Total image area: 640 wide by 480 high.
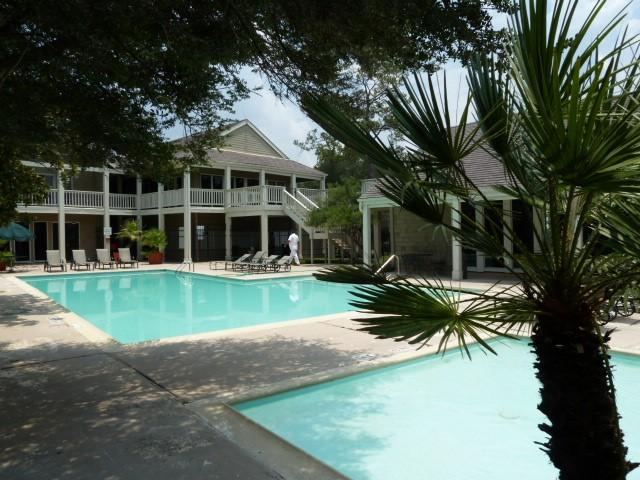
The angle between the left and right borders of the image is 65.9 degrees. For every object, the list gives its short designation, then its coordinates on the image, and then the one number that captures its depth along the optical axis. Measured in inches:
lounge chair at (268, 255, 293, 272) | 827.4
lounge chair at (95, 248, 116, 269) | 940.0
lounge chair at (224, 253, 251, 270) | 870.4
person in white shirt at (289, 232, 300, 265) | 936.3
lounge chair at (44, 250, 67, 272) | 866.1
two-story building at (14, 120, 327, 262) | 1017.5
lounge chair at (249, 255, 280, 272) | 834.2
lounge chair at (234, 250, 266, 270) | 859.2
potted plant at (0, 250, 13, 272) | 873.5
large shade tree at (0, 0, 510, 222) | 189.0
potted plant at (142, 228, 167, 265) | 1003.9
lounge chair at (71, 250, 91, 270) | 901.2
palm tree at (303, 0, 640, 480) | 75.7
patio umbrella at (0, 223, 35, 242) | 832.3
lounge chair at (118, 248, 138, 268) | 954.7
